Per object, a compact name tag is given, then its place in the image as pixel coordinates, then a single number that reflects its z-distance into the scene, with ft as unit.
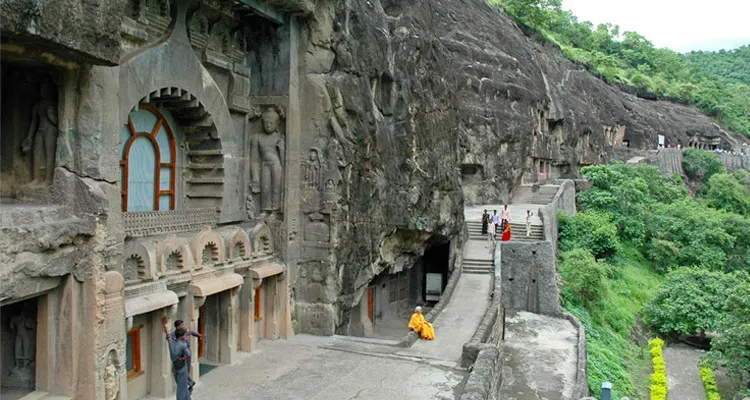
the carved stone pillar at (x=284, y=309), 44.01
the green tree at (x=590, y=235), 92.43
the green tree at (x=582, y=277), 77.25
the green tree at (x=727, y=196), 140.15
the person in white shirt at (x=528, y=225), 79.97
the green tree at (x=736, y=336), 60.75
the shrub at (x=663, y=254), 100.53
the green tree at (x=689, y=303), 77.87
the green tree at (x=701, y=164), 164.35
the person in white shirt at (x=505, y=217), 80.19
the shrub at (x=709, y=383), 64.28
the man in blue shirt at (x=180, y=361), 29.35
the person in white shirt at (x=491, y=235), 76.84
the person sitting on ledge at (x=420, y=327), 45.88
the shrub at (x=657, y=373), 62.85
